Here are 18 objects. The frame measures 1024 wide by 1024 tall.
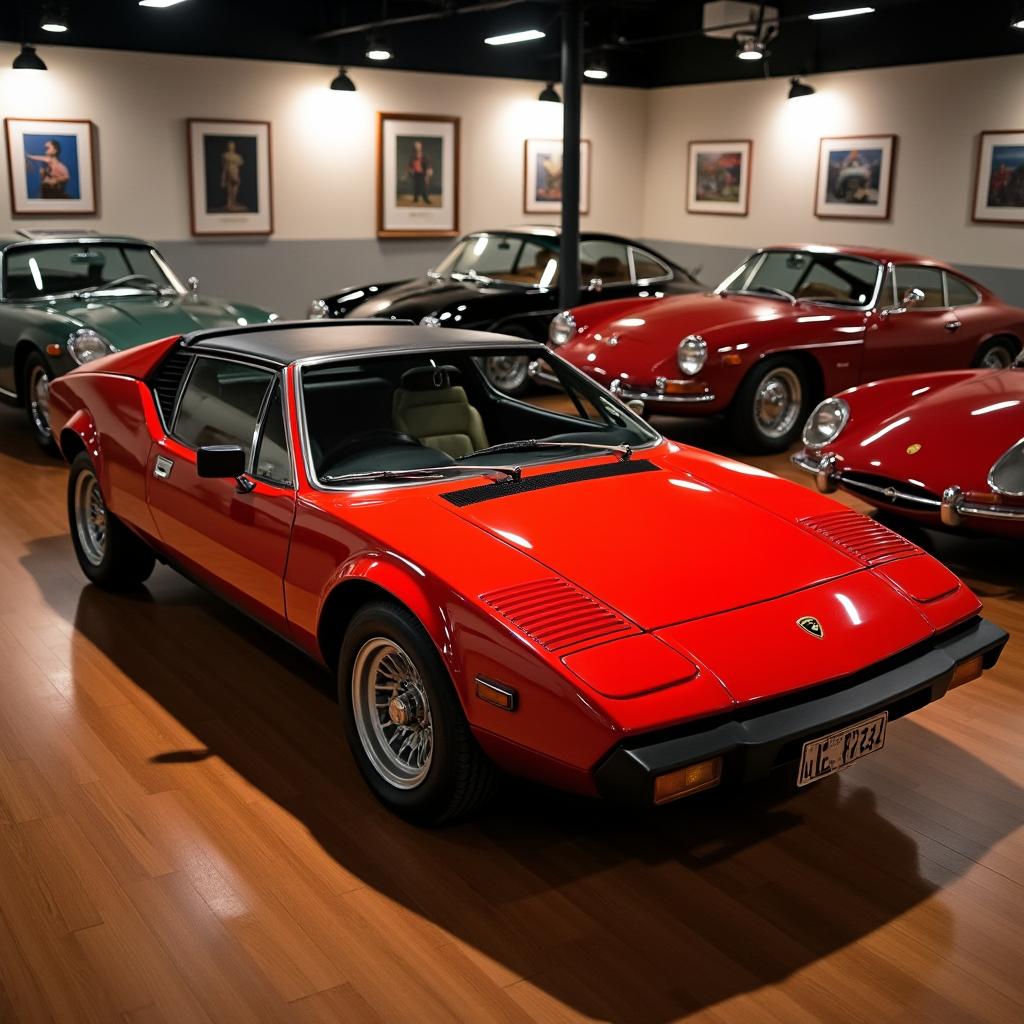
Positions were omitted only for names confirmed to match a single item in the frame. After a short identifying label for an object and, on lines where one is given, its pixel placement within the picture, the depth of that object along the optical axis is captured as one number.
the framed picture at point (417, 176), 13.86
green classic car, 7.59
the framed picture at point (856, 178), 12.80
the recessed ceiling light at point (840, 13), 10.51
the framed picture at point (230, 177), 12.73
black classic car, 9.87
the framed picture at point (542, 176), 14.80
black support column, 9.73
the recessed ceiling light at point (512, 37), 12.14
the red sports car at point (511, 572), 2.74
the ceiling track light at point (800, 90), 13.06
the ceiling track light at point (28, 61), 10.90
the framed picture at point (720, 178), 14.51
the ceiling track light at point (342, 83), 12.97
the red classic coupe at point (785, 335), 7.87
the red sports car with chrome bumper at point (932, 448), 5.11
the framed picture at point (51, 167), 11.73
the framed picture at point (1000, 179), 11.50
